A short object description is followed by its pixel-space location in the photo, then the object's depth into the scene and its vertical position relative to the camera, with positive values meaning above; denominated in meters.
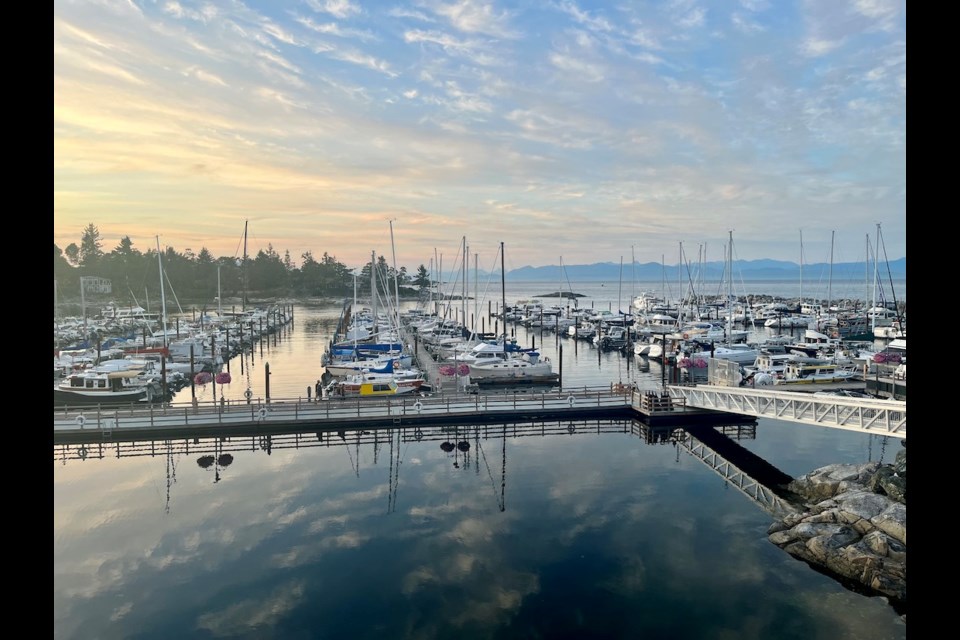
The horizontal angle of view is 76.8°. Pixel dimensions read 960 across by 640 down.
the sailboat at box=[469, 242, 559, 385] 48.81 -5.84
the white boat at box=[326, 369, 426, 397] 40.03 -5.60
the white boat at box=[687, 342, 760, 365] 55.17 -4.96
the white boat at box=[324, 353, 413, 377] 45.88 -5.18
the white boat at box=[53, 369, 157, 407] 38.84 -6.01
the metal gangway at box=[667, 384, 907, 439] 23.28 -4.79
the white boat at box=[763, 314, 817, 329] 88.09 -3.26
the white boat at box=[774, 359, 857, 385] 42.31 -5.40
